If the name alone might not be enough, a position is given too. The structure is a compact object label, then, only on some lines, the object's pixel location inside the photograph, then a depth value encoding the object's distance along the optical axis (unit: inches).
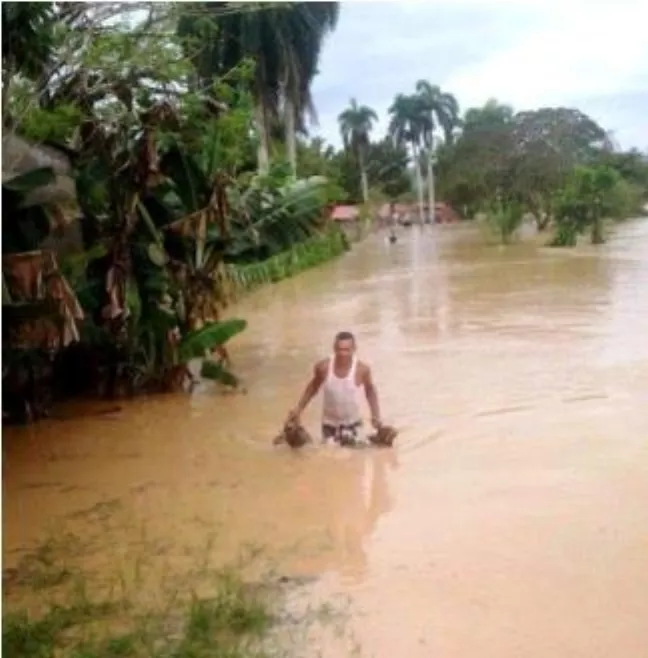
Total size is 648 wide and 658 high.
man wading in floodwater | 319.3
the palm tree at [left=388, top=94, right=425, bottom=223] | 2581.2
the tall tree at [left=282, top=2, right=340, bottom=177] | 1322.6
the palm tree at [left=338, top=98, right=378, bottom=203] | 2532.0
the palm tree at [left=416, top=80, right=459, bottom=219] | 2573.8
